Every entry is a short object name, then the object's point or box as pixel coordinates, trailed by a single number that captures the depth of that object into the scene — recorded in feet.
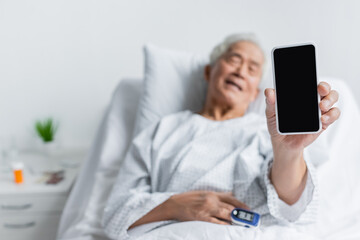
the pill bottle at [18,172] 5.33
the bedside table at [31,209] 5.13
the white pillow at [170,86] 5.06
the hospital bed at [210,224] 3.27
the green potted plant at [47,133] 6.28
